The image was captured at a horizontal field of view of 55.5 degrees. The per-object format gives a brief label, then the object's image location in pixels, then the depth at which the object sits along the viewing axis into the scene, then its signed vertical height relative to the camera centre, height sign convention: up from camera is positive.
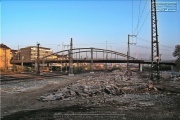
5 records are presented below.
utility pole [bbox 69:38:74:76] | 47.96 -1.85
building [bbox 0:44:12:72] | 82.18 +3.27
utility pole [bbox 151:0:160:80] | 28.64 +4.35
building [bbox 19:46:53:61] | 117.51 +6.76
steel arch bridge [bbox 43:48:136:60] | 103.30 +5.63
